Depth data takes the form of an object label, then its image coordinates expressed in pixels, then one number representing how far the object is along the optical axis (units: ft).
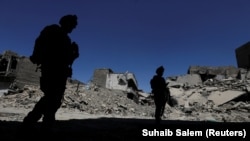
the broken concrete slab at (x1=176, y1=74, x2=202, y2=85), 62.52
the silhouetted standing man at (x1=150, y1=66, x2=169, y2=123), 13.78
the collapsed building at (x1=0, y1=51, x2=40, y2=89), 56.85
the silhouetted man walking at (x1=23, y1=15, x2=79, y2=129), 6.28
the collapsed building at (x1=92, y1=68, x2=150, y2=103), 57.38
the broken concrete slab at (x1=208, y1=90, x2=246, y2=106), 42.21
